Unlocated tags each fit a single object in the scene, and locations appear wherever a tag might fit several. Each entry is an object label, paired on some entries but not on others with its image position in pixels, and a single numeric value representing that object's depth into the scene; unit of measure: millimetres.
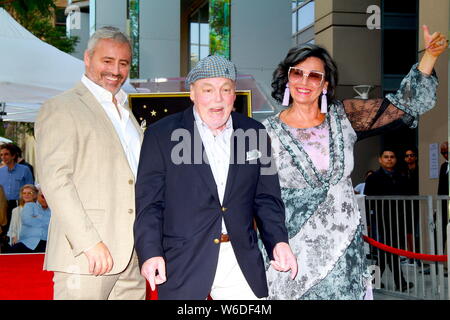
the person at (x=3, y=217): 9171
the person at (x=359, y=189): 12162
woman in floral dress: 3205
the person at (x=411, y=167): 11000
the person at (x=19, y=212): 9133
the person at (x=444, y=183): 7666
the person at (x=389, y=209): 8227
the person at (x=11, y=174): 10648
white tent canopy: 8164
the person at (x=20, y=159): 10906
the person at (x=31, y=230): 8961
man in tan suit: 2803
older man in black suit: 2705
